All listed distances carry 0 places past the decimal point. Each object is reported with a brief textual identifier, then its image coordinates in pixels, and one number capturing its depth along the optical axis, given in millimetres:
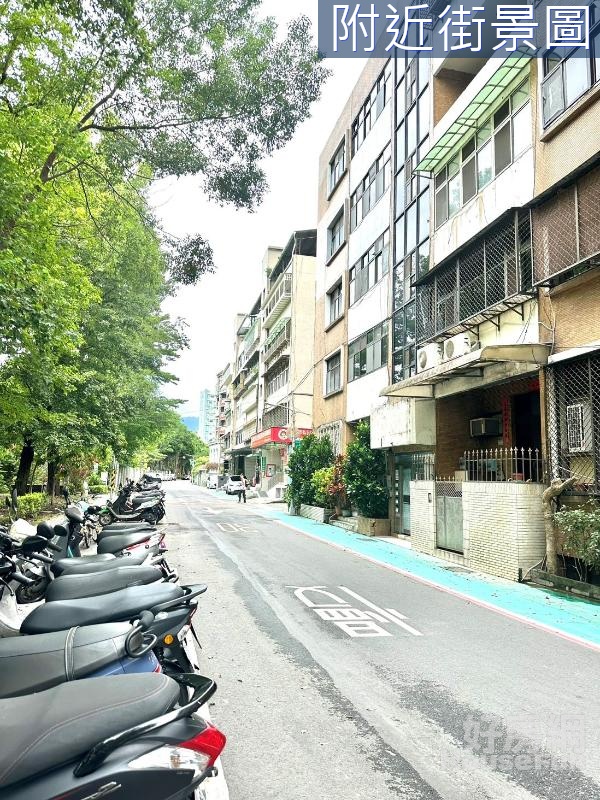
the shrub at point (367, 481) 18062
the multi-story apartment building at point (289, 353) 36562
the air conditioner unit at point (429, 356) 14656
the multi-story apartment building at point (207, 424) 177750
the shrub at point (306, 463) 23969
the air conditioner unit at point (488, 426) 14008
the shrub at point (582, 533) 8312
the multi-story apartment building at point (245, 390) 58938
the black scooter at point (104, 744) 1907
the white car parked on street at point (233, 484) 43141
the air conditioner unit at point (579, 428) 9500
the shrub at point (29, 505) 17266
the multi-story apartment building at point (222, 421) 85556
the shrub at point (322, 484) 21531
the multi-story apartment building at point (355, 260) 20266
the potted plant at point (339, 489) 20875
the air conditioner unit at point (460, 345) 12961
